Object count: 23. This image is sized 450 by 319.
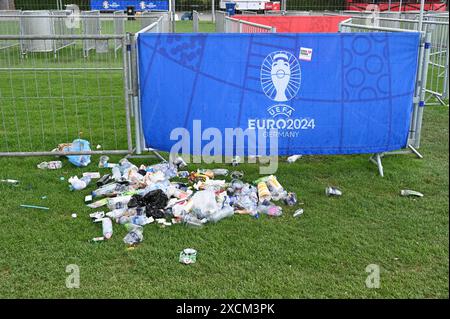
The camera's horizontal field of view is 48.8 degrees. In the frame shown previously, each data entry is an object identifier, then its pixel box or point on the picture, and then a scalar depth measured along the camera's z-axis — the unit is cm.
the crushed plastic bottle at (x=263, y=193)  538
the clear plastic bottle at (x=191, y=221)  480
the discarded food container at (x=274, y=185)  555
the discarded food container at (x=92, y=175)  603
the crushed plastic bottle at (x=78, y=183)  566
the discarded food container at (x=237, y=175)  605
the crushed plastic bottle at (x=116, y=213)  492
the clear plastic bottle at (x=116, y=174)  581
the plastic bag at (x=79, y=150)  645
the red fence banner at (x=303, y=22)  1625
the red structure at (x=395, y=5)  2730
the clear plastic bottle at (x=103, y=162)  644
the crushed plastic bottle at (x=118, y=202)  512
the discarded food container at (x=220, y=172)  615
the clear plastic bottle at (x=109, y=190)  550
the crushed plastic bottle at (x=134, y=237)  447
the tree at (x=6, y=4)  2680
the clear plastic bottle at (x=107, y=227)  457
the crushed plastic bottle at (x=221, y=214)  491
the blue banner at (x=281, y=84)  576
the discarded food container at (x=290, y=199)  535
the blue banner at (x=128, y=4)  2721
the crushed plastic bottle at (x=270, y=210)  510
